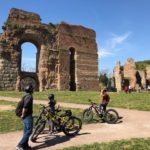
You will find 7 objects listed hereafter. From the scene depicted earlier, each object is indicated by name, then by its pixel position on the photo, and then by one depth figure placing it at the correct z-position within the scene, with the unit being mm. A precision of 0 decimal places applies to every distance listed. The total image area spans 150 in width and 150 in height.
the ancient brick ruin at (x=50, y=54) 18400
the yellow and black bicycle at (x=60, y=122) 4983
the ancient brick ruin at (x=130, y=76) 29456
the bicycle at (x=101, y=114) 6843
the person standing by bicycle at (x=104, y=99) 7117
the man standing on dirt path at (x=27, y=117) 4421
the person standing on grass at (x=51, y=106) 5262
